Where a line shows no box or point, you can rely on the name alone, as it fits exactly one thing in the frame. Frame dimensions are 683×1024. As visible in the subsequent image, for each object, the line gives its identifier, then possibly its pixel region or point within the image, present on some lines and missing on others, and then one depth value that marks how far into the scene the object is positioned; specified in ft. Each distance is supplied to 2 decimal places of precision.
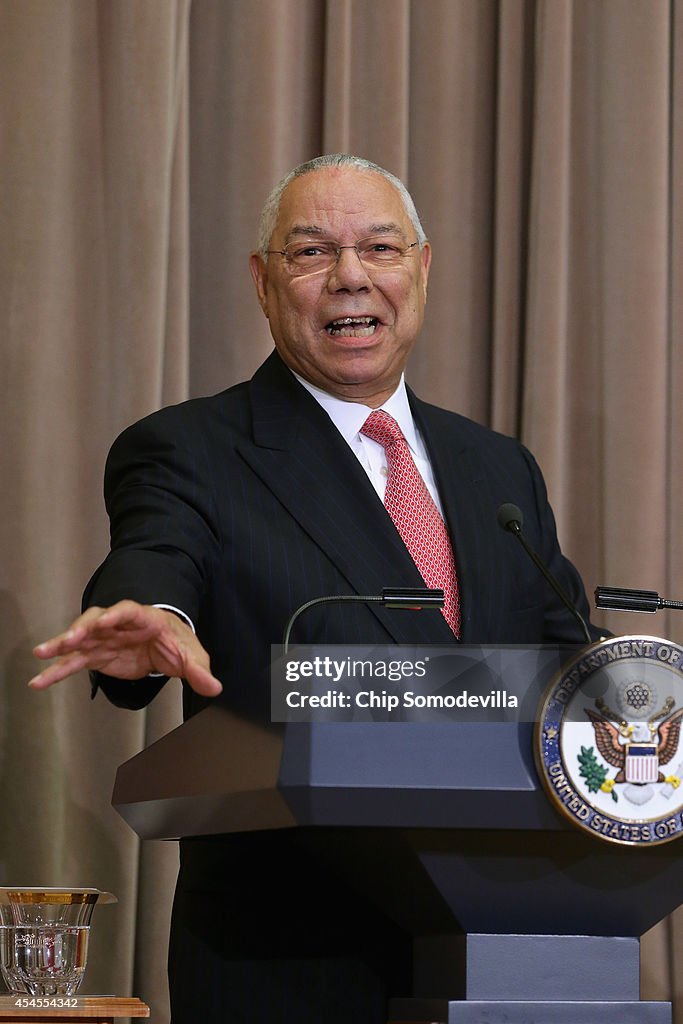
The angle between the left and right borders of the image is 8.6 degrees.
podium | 11.43
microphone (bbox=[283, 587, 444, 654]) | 12.10
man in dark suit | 12.43
